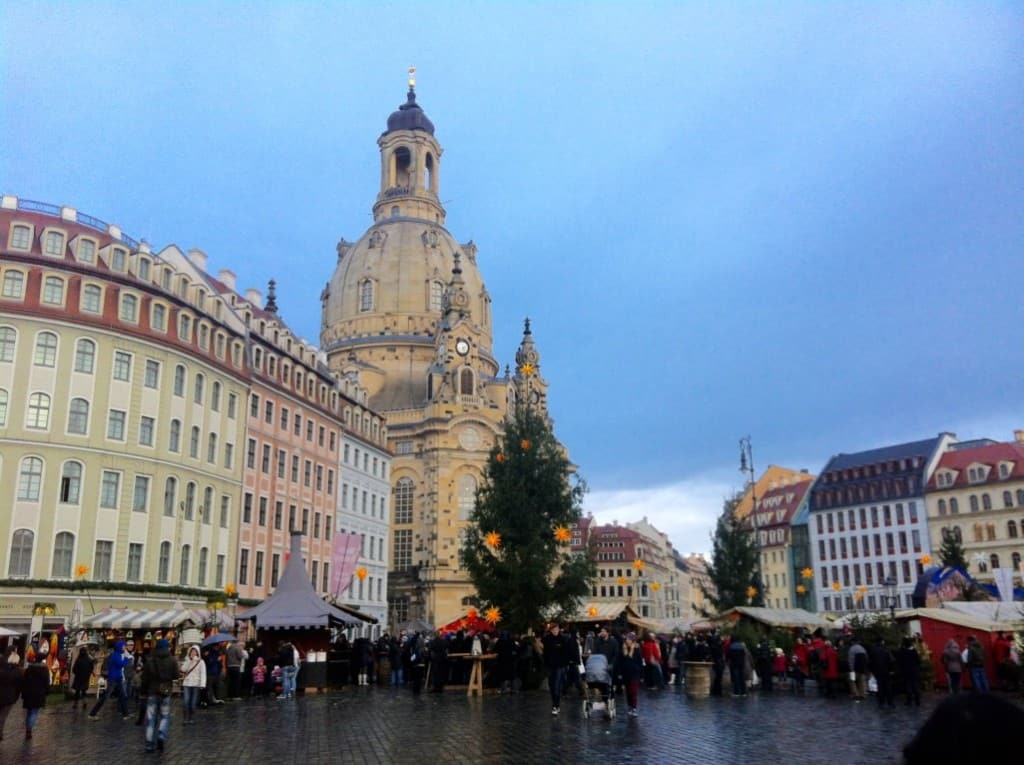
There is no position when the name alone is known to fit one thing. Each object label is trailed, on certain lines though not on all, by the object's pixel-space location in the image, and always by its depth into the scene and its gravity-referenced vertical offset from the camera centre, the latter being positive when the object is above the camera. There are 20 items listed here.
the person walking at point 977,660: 24.11 -1.64
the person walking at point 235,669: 27.72 -2.12
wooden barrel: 26.70 -2.38
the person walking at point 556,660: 20.27 -1.35
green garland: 35.31 +0.43
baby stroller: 18.64 -1.63
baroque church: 90.31 +26.98
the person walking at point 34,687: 16.17 -1.55
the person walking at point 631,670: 19.77 -1.56
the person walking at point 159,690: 15.02 -1.53
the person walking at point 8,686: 14.18 -1.36
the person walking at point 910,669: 23.27 -1.78
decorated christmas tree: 34.16 +2.32
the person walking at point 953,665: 23.52 -1.68
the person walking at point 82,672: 24.84 -1.99
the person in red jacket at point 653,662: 30.83 -2.11
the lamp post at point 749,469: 53.38 +7.72
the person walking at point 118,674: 21.92 -1.90
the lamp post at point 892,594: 76.29 +0.39
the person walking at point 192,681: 19.81 -1.89
